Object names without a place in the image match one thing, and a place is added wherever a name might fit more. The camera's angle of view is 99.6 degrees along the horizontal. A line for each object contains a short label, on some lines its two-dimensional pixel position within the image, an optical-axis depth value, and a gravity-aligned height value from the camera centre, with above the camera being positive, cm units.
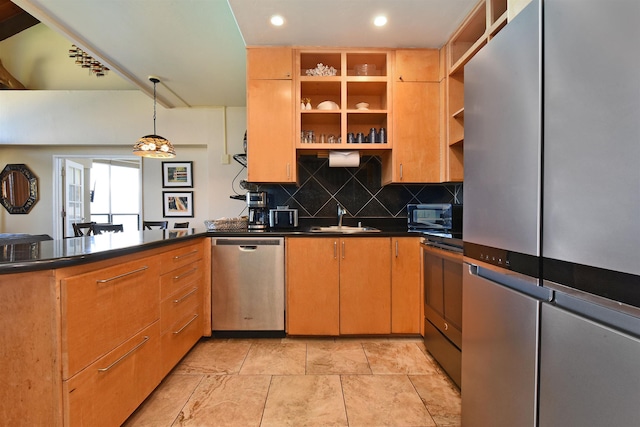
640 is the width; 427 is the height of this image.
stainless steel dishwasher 219 -66
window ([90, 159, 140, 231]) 645 +41
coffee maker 251 -1
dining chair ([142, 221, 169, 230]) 378 -22
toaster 255 -7
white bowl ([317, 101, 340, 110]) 242 +93
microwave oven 203 -7
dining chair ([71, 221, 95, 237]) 324 -21
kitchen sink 249 -18
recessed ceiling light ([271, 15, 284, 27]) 195 +138
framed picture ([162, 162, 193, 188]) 427 +55
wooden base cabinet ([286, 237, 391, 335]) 216 -61
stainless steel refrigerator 55 -2
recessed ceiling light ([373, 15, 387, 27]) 195 +139
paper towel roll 244 +46
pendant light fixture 289 +68
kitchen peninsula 91 -47
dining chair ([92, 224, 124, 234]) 315 -22
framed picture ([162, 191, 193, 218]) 429 +10
